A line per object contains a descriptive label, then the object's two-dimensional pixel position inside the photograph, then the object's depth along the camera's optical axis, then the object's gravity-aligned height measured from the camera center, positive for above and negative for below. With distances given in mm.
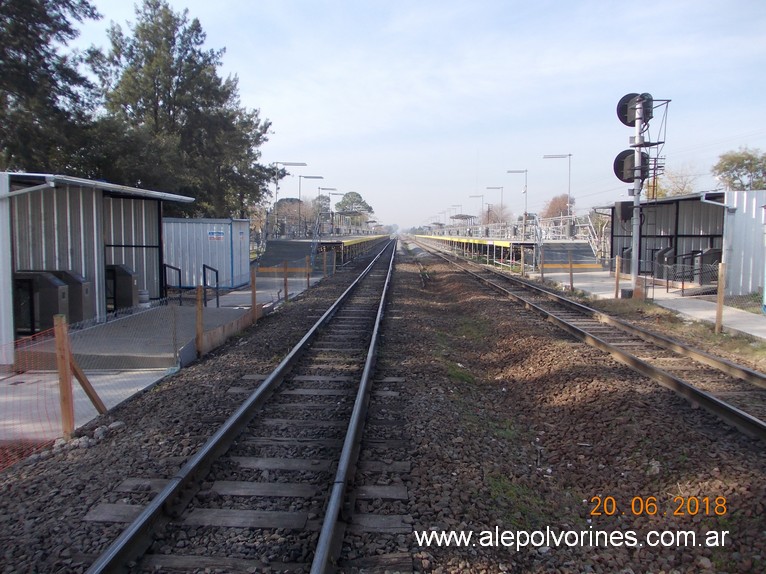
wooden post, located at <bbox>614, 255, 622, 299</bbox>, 18953 -1104
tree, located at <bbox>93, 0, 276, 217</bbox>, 32656 +8207
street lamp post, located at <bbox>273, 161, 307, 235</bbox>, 40200 +4570
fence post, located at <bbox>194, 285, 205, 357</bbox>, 10227 -1679
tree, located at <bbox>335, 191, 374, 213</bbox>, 185788 +12502
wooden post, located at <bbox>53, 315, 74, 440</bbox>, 6195 -1492
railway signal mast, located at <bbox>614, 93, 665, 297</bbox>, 17312 +2800
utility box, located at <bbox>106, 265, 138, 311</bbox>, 14789 -1220
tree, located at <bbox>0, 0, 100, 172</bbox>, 20875 +5570
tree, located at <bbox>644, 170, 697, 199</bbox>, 58791 +6227
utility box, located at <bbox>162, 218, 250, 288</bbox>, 21547 -280
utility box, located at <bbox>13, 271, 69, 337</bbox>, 10930 -1178
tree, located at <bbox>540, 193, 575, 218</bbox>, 118250 +8075
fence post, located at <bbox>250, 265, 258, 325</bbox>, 14094 -1652
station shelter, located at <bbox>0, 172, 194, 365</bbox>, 10039 -270
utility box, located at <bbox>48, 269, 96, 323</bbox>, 11852 -1139
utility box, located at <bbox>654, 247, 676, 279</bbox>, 24328 -564
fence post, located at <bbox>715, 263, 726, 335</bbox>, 12273 -1221
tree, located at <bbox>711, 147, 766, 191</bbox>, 57062 +7801
